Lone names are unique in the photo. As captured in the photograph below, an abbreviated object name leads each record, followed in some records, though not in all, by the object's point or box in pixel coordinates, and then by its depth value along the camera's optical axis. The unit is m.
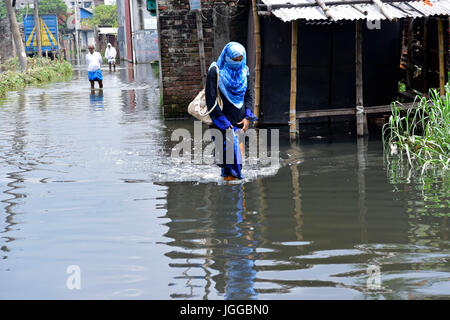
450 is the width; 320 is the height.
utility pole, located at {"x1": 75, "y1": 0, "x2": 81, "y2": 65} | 76.84
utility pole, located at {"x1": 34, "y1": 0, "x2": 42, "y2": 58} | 37.00
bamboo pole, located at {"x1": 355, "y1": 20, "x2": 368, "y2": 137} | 10.59
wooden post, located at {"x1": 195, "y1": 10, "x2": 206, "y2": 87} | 13.21
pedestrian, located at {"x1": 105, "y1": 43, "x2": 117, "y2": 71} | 35.50
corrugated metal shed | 9.92
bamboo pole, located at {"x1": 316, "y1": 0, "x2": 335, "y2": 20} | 9.84
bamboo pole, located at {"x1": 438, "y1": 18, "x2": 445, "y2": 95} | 10.46
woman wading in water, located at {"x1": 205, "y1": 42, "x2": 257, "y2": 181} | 7.72
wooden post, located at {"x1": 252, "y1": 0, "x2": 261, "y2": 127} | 11.23
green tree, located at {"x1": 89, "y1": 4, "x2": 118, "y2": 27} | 89.61
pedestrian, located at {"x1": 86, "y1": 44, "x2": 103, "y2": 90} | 21.82
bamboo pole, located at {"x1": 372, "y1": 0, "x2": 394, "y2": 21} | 9.77
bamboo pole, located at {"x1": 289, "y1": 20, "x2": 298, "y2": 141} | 10.46
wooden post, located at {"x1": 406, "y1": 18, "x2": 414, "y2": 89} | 12.23
